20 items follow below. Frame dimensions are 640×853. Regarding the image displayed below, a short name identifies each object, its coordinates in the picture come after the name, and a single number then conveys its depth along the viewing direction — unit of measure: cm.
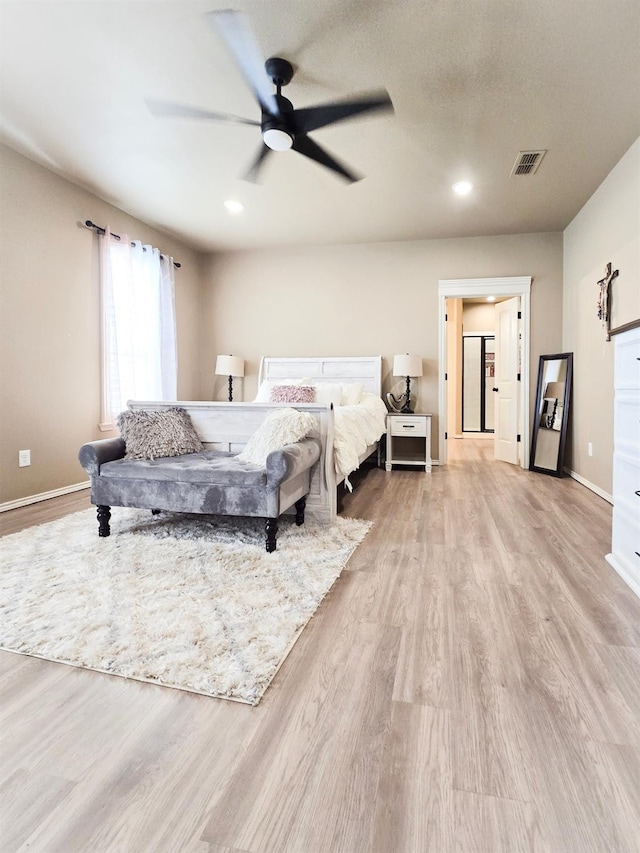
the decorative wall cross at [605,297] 365
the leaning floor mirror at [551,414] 470
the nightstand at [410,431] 501
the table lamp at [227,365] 568
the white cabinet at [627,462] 199
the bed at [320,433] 298
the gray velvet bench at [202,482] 243
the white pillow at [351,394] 488
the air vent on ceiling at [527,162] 337
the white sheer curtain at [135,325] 433
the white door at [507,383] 540
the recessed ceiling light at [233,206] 435
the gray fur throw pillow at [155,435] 289
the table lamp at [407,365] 514
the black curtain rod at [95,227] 404
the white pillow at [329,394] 468
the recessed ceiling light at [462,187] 388
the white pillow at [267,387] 480
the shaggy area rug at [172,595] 145
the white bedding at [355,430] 308
